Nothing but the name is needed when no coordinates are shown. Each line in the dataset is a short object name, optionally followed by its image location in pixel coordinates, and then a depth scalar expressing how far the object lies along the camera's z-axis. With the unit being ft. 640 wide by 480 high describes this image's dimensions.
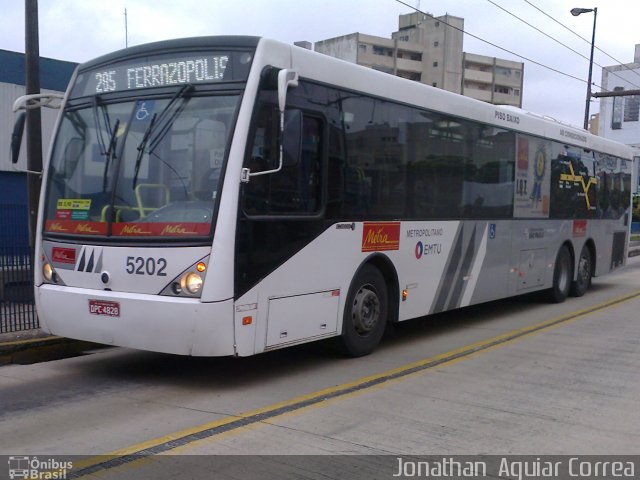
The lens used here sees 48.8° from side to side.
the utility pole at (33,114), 32.17
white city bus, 21.33
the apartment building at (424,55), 290.35
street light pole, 86.79
